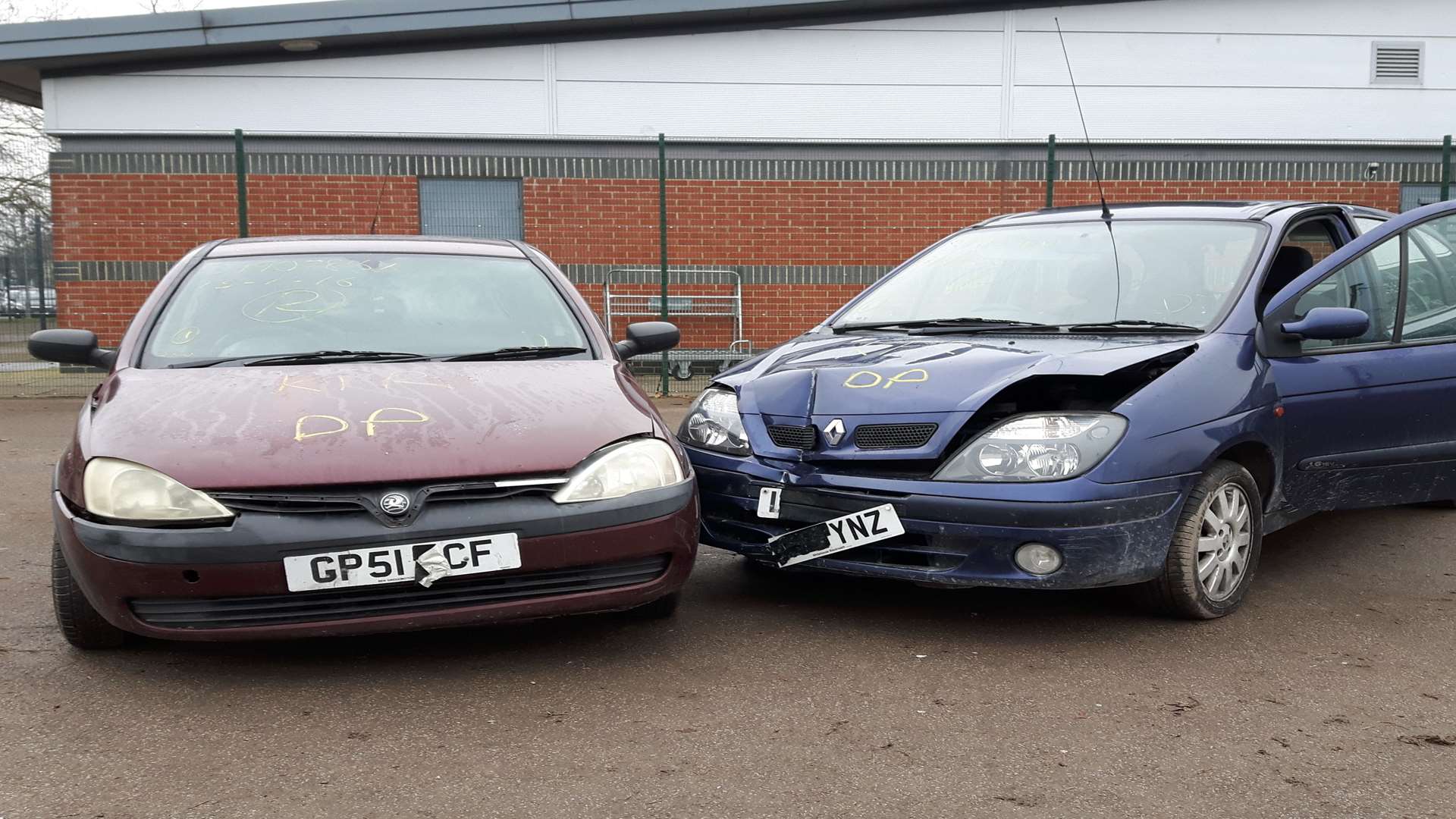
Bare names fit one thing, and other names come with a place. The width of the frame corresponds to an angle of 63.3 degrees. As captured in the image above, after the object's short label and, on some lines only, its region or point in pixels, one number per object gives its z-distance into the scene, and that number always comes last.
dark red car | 3.06
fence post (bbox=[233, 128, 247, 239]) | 11.27
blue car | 3.56
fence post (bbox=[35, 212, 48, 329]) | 13.63
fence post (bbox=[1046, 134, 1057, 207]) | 11.64
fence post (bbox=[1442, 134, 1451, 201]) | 11.25
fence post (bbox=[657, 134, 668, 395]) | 11.25
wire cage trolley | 13.25
